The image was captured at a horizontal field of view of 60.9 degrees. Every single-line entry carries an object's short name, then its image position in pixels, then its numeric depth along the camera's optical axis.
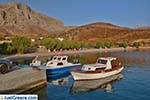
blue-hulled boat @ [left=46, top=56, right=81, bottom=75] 20.23
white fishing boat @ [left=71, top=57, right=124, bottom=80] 17.90
